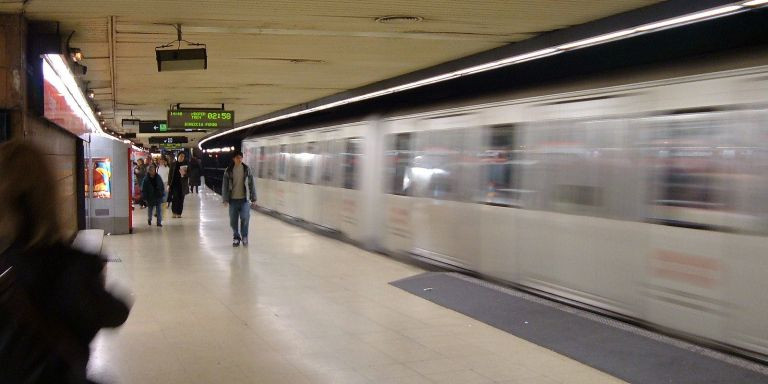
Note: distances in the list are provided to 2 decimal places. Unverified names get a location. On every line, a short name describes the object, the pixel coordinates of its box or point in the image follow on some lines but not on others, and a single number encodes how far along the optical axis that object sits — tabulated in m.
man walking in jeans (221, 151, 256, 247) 12.30
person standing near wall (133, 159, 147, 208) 21.16
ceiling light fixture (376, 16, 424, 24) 6.77
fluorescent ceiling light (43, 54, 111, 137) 7.49
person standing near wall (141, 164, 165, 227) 16.22
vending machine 14.53
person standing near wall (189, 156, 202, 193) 29.25
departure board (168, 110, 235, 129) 14.89
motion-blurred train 5.07
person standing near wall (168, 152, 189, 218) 18.47
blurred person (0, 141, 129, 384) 2.10
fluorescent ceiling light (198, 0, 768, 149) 5.61
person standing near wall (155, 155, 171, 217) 22.59
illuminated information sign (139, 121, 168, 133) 21.08
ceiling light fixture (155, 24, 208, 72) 7.34
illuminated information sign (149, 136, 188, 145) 33.02
